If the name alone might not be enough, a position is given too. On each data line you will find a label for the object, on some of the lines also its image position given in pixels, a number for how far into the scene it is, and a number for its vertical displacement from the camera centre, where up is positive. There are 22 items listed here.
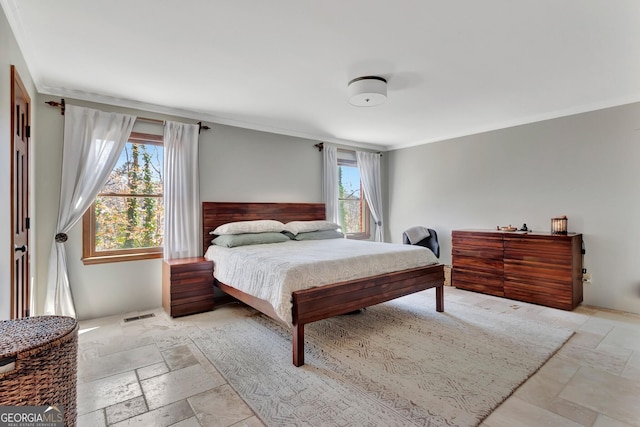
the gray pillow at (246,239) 3.67 -0.31
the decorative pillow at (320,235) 4.33 -0.31
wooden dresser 3.65 -0.70
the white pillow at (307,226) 4.34 -0.18
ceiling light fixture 2.89 +1.18
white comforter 2.45 -0.47
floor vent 3.33 -1.14
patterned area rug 1.85 -1.18
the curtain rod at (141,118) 3.16 +1.15
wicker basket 1.08 -0.55
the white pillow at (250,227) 3.82 -0.17
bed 2.40 -0.71
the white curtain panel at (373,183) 5.89 +0.58
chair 5.06 -0.41
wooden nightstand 3.43 -0.82
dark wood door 2.11 +0.16
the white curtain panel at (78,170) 3.12 +0.49
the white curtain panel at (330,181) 5.34 +0.57
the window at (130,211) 3.44 +0.05
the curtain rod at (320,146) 5.29 +1.17
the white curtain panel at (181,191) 3.77 +0.30
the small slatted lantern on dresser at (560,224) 3.80 -0.16
